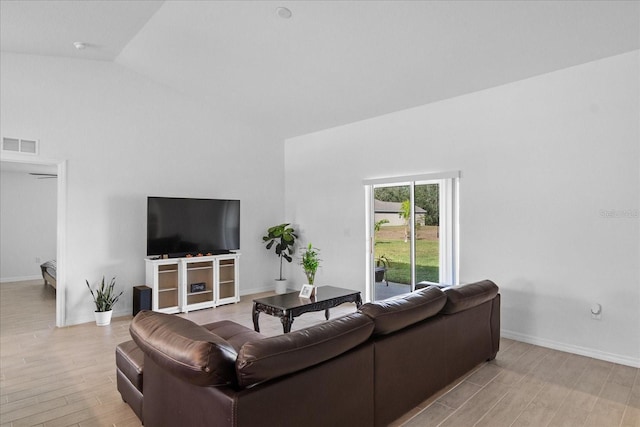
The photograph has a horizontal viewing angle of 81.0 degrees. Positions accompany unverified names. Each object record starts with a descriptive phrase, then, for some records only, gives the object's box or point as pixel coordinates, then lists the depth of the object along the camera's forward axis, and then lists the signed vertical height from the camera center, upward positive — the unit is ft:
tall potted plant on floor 22.29 -1.47
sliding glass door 16.57 -0.81
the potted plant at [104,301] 16.08 -3.76
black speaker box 16.99 -3.73
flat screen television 17.81 -0.48
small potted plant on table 15.26 -2.00
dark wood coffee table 12.54 -3.10
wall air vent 14.82 +2.89
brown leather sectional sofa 5.52 -2.72
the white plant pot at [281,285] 22.56 -4.19
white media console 17.78 -3.30
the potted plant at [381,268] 19.36 -2.70
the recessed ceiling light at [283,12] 11.98 +6.62
